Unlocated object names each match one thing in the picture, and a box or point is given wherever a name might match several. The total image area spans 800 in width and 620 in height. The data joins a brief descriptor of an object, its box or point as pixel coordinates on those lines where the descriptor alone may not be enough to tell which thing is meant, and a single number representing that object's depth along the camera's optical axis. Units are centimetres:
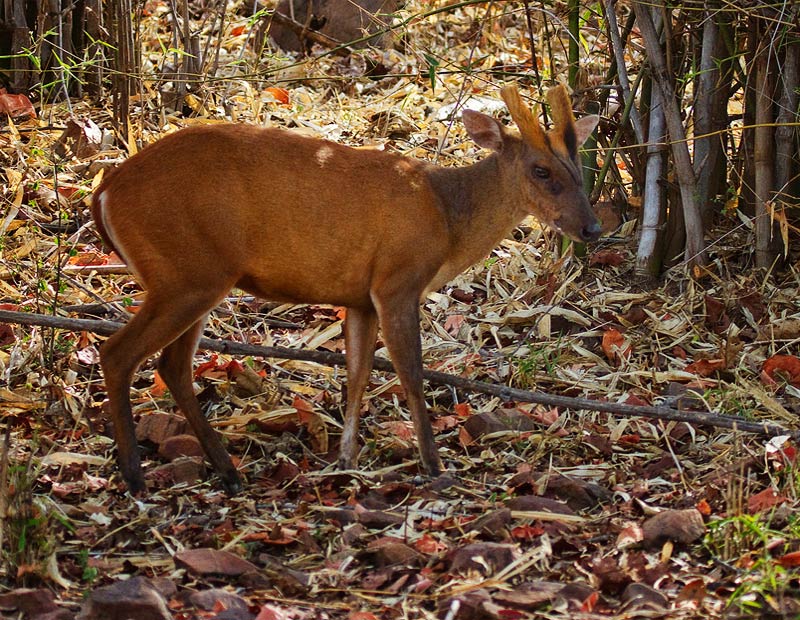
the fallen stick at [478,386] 1095
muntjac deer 1031
